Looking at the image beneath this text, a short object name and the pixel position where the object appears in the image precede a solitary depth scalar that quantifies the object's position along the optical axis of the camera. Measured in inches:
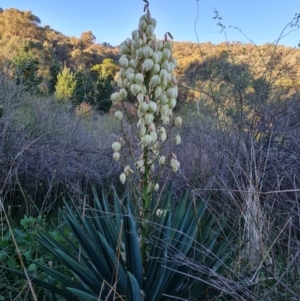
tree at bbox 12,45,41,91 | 303.0
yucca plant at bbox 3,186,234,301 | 50.0
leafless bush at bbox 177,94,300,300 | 58.1
